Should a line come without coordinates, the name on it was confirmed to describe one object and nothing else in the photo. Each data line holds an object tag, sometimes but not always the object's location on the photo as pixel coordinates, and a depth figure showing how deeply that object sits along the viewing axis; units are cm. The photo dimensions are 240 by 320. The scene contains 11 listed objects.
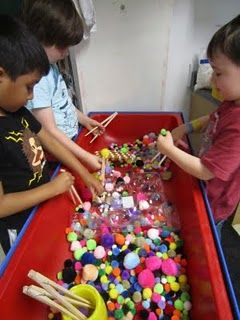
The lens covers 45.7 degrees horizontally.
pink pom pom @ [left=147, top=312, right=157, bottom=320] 63
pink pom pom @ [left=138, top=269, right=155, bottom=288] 68
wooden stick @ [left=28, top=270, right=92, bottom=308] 53
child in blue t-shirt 73
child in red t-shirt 56
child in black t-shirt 54
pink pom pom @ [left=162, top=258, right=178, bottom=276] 70
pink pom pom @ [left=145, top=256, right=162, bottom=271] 71
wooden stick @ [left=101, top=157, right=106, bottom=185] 92
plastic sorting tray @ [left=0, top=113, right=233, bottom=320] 52
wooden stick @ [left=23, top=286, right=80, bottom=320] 52
